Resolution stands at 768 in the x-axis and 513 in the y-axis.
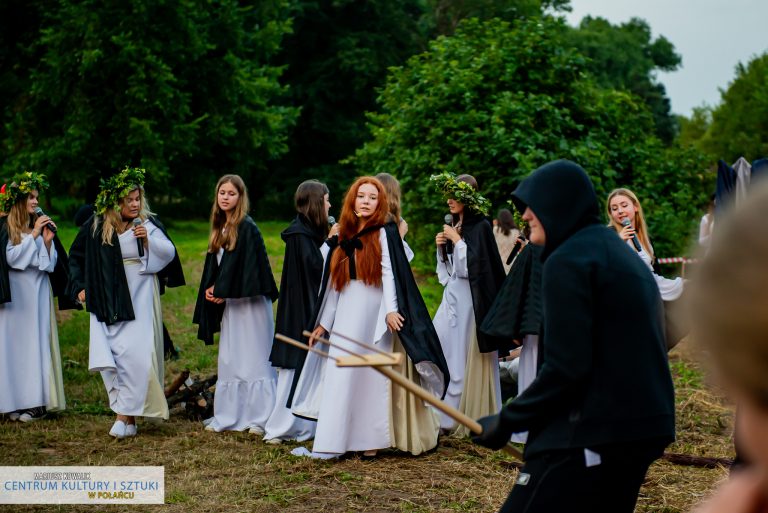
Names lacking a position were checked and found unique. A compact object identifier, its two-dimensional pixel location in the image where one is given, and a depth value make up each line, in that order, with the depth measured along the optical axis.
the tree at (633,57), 60.91
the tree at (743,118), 46.59
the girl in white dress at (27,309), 10.07
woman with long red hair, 8.00
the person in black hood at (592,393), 3.50
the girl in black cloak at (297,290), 9.10
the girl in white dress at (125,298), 9.11
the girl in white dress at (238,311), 9.40
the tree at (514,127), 16.00
